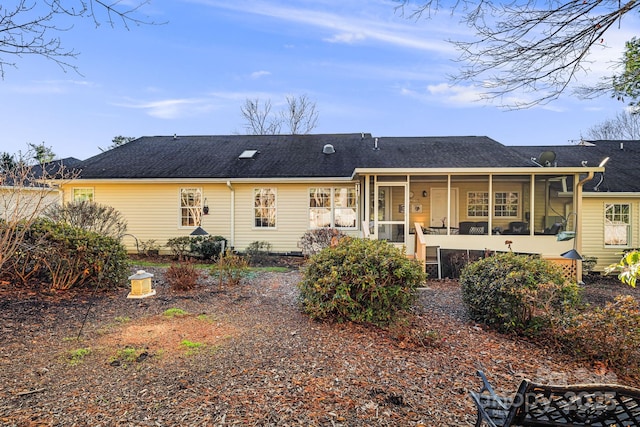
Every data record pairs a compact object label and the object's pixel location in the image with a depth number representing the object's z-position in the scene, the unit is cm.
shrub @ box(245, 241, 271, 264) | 1131
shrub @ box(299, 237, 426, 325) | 460
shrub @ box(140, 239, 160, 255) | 1252
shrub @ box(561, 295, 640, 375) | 387
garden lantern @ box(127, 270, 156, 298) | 405
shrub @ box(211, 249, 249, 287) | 706
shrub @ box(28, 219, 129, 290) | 592
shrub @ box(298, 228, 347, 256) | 1098
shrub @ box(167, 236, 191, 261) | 1206
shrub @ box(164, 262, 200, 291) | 650
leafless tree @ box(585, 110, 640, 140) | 2758
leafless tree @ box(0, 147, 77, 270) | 452
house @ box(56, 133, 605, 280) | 964
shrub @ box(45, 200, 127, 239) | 965
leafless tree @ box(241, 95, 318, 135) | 2692
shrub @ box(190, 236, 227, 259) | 1175
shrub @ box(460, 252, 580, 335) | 452
